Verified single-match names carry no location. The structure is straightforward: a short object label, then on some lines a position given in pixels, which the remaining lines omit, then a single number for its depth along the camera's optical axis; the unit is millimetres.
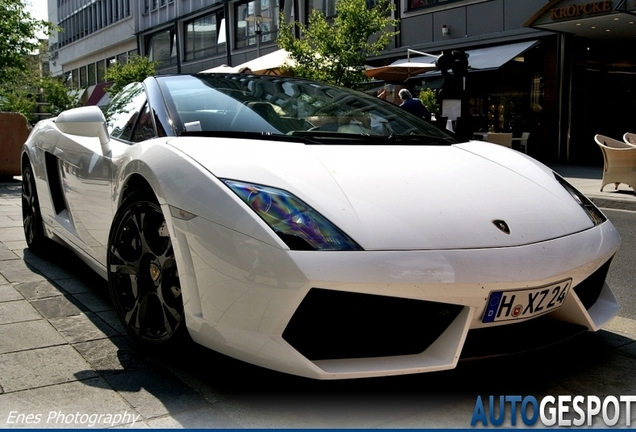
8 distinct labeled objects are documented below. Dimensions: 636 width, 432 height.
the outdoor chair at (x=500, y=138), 14783
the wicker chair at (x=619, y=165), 10273
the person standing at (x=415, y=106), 12156
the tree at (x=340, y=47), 16672
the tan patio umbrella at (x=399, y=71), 15897
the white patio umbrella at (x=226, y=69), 16302
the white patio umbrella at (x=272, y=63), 16719
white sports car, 2355
